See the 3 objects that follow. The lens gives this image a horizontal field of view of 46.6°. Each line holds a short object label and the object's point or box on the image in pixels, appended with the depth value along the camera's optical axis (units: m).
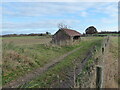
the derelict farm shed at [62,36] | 28.95
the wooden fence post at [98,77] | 3.79
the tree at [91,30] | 88.50
